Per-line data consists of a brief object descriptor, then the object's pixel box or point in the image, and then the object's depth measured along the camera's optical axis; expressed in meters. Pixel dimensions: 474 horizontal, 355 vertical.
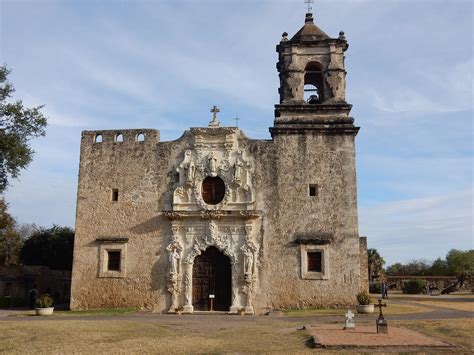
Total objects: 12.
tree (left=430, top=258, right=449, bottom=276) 54.09
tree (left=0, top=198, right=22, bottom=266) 34.56
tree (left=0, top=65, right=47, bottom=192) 20.69
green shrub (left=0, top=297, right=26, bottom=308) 25.00
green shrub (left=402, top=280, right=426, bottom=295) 37.06
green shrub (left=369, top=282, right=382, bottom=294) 37.90
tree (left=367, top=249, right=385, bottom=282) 43.67
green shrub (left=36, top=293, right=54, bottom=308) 19.53
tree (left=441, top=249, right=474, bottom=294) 50.28
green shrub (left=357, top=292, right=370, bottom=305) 19.05
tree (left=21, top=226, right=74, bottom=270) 32.28
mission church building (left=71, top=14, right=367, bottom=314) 20.50
